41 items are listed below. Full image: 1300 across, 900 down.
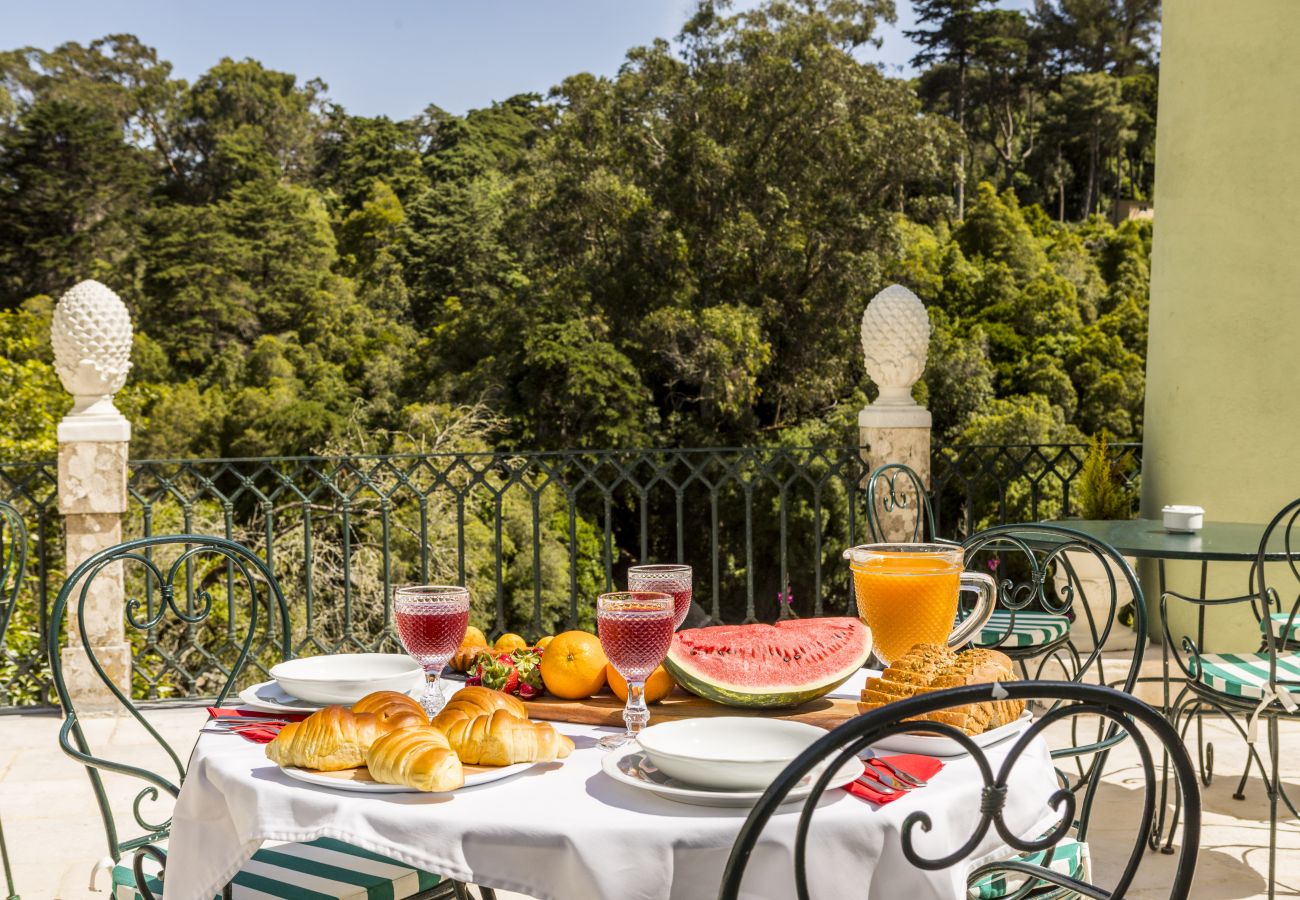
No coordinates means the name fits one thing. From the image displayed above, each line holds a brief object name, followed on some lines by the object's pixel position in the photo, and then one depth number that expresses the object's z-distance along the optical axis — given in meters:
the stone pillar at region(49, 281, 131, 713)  3.89
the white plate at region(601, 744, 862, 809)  1.07
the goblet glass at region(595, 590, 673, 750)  1.26
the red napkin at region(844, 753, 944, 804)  1.08
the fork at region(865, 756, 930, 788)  1.12
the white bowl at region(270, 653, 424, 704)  1.43
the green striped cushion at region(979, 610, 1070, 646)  3.06
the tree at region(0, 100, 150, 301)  22.02
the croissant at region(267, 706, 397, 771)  1.16
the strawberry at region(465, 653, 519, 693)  1.46
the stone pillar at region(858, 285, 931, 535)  4.25
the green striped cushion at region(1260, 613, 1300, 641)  3.01
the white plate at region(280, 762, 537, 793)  1.12
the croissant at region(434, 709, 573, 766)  1.17
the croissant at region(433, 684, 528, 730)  1.21
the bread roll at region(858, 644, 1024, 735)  1.23
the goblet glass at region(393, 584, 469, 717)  1.37
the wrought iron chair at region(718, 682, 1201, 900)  0.92
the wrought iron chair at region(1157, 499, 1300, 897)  2.35
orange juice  1.48
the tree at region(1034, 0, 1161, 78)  29.70
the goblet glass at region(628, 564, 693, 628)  1.57
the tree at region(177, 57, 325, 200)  25.14
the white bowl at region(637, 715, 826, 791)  1.08
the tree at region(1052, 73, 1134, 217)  27.89
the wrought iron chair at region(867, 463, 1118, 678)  3.01
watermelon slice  1.39
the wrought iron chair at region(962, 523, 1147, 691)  1.89
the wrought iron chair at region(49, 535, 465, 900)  1.57
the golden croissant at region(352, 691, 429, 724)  1.22
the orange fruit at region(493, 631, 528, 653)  1.57
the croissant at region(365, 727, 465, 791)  1.09
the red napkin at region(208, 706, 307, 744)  1.32
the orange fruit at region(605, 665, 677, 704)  1.42
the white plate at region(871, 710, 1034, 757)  1.21
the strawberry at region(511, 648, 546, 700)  1.46
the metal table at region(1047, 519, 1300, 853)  2.65
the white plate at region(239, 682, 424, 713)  1.43
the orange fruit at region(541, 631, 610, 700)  1.43
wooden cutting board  1.38
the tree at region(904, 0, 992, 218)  30.05
